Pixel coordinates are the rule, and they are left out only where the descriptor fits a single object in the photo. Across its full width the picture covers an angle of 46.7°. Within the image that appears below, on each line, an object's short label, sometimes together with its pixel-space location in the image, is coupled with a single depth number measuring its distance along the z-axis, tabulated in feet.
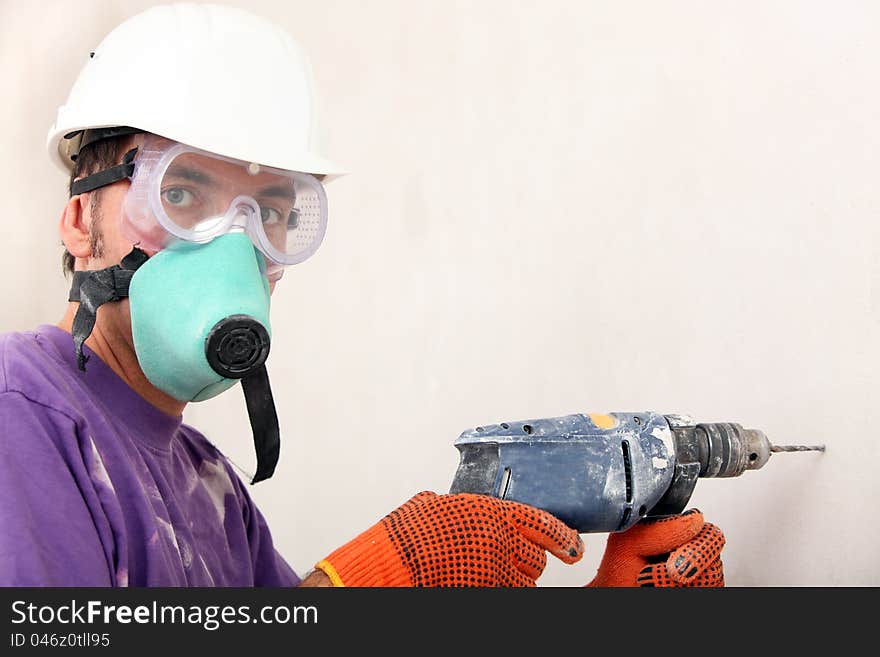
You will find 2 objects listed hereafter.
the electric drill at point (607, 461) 4.17
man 3.77
